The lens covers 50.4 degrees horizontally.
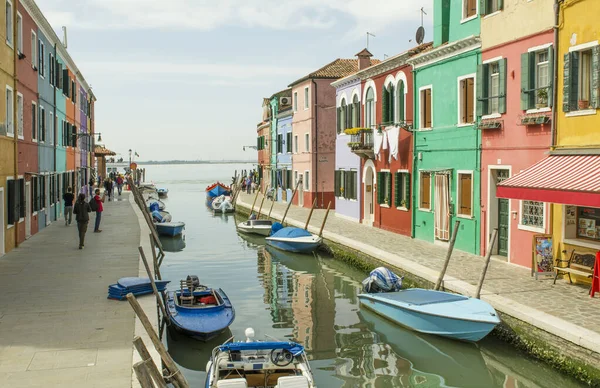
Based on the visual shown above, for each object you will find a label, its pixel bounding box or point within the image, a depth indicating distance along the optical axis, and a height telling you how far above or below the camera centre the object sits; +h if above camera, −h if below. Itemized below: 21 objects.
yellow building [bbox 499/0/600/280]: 13.24 +0.72
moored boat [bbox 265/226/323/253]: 23.61 -2.53
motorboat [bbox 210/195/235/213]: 43.53 -2.25
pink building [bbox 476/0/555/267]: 15.35 +1.63
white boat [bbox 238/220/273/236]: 29.95 -2.55
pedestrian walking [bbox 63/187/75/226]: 26.67 -1.40
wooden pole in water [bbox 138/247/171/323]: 12.71 -2.55
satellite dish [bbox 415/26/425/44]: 25.69 +5.59
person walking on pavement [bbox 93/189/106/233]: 24.56 -1.41
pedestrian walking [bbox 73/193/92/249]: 19.66 -1.35
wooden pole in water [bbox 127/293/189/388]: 7.86 -2.21
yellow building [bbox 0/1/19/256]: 18.08 +1.39
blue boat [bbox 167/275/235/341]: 12.40 -2.84
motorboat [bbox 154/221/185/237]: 30.42 -2.66
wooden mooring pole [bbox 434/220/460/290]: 13.97 -2.04
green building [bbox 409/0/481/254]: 18.61 +1.35
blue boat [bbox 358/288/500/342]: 11.65 -2.70
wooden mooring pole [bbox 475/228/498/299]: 12.58 -2.04
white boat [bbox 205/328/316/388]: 8.75 -2.84
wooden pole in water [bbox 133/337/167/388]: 6.91 -2.07
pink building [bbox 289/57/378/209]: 36.66 +2.72
